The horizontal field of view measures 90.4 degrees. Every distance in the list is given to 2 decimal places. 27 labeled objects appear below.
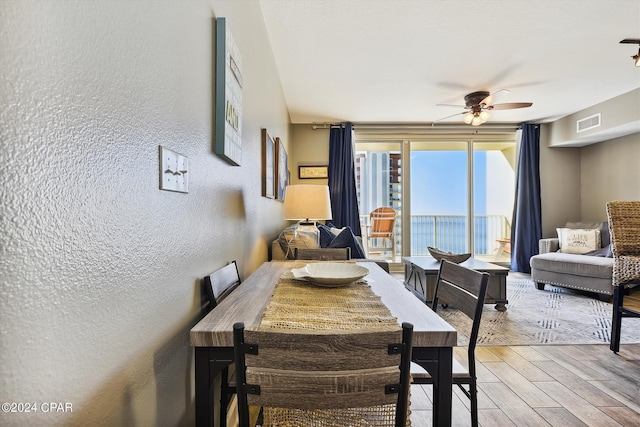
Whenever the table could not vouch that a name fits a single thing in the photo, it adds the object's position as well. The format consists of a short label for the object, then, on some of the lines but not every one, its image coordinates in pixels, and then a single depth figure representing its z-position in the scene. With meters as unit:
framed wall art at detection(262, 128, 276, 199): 2.49
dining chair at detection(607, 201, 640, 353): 2.26
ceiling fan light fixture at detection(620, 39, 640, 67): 2.67
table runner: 0.72
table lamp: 2.28
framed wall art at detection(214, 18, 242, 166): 1.30
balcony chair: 5.72
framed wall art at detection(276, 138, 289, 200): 3.23
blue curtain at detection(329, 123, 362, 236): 5.28
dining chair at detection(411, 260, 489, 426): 1.19
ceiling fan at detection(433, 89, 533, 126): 3.83
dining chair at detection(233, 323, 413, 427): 0.60
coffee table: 3.32
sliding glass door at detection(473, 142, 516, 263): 6.00
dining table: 0.81
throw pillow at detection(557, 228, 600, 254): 4.31
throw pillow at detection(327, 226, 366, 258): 3.10
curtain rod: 5.45
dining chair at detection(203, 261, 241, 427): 1.12
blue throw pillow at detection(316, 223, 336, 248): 3.31
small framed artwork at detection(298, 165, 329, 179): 5.45
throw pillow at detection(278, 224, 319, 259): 2.72
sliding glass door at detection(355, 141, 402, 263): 5.75
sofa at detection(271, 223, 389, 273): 2.76
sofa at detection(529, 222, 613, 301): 3.59
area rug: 2.60
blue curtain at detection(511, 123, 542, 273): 5.27
